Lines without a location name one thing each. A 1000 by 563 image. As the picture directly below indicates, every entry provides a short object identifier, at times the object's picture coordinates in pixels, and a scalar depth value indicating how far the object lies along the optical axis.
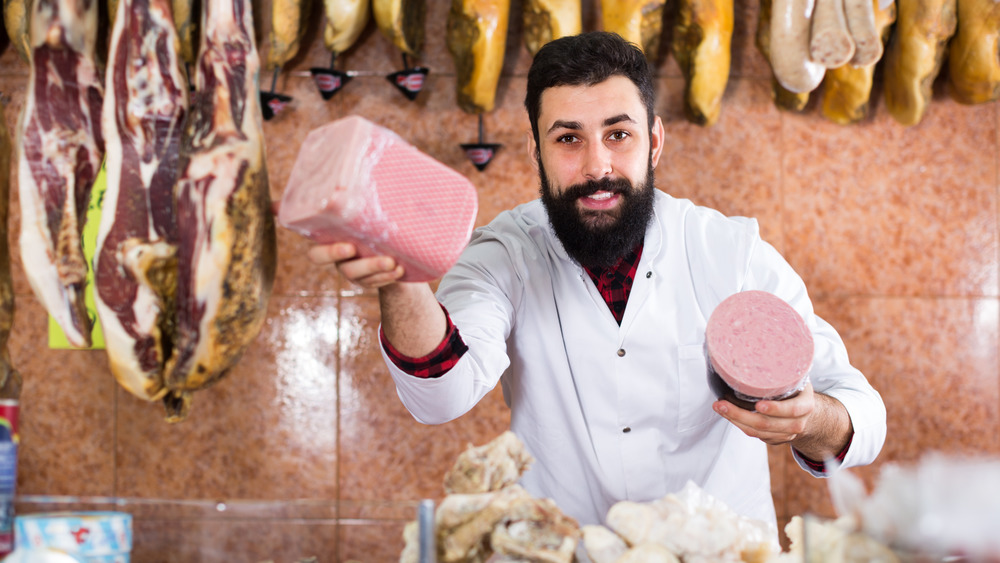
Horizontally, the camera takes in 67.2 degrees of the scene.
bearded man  1.44
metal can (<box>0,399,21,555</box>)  0.71
